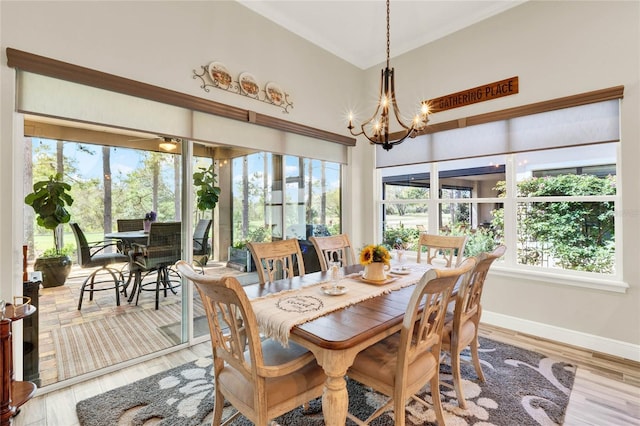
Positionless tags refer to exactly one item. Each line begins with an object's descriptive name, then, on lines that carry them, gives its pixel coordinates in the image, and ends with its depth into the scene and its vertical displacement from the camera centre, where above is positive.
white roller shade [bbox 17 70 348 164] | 2.06 +0.85
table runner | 1.50 -0.52
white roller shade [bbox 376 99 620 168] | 2.73 +0.84
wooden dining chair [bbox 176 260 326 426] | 1.24 -0.75
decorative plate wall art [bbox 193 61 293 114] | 2.86 +1.36
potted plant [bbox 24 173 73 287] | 2.19 +0.02
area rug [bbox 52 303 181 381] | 2.42 -1.12
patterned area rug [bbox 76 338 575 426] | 1.86 -1.28
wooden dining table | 1.32 -0.56
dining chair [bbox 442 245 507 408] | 1.85 -0.69
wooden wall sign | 3.24 +1.38
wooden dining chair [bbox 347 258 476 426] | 1.38 -0.78
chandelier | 2.20 +0.79
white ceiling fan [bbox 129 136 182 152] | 2.71 +0.68
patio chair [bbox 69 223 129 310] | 2.49 -0.42
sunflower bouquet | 2.13 -0.30
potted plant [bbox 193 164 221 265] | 3.01 +0.25
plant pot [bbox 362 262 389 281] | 2.21 -0.43
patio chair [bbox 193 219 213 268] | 3.01 -0.28
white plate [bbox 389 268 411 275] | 2.49 -0.49
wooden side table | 1.45 -0.82
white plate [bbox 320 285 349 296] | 1.89 -0.49
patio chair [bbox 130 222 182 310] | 2.83 -0.40
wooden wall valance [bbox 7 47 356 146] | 1.98 +1.03
